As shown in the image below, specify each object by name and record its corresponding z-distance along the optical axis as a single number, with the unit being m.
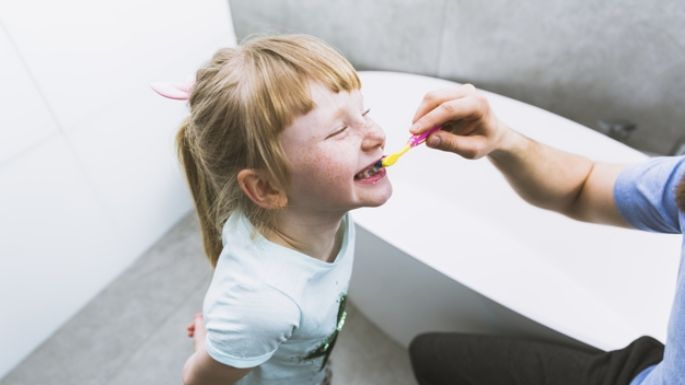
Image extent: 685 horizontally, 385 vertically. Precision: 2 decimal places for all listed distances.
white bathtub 0.91
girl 0.51
